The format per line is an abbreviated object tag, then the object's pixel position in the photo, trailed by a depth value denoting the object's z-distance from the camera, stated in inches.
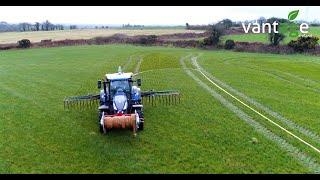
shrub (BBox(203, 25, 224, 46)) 1520.9
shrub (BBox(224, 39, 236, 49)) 1448.6
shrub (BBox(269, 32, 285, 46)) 1350.2
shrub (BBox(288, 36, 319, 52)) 1279.9
